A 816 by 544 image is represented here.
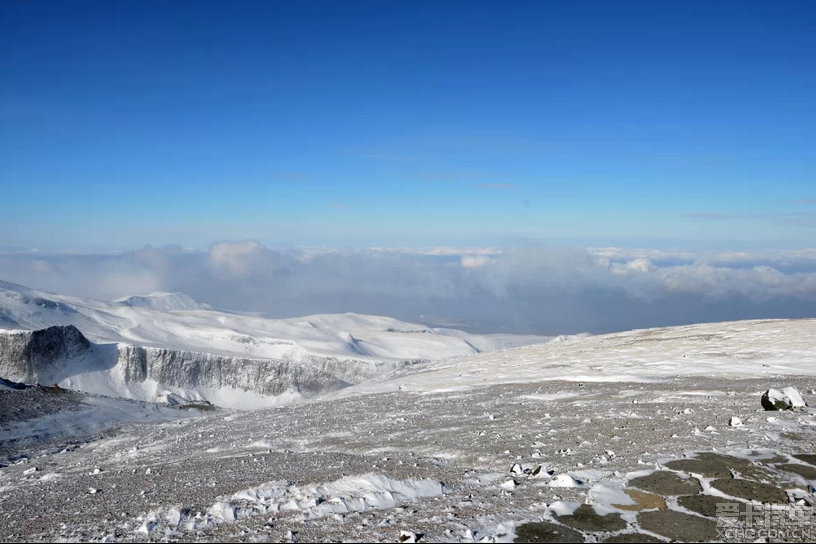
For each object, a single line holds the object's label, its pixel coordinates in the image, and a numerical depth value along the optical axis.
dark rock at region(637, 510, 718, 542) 8.08
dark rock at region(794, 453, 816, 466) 11.20
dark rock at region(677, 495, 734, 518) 8.97
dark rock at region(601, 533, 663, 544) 7.98
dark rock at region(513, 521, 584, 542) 8.14
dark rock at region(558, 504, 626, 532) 8.48
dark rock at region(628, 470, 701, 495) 9.97
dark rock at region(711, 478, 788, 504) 9.38
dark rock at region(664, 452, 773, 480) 10.66
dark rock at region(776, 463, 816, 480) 10.38
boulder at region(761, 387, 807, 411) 16.30
